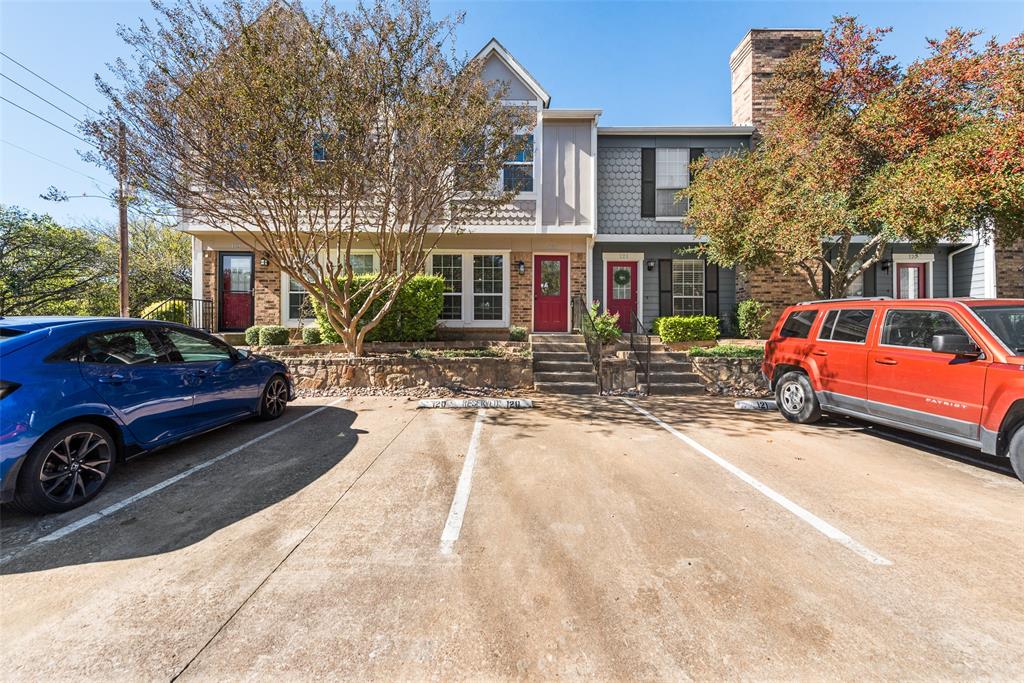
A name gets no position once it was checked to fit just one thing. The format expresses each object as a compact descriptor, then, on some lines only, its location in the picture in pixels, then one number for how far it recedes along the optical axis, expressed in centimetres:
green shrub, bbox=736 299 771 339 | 1227
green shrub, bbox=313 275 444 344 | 1050
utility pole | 1056
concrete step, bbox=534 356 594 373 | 930
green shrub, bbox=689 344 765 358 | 927
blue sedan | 320
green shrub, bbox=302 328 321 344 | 1073
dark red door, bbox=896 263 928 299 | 1382
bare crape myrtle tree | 639
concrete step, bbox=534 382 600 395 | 876
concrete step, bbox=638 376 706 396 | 879
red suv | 407
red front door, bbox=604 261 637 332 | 1305
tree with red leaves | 587
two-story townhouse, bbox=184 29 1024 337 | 1191
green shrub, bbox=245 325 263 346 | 1096
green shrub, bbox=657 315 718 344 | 1111
